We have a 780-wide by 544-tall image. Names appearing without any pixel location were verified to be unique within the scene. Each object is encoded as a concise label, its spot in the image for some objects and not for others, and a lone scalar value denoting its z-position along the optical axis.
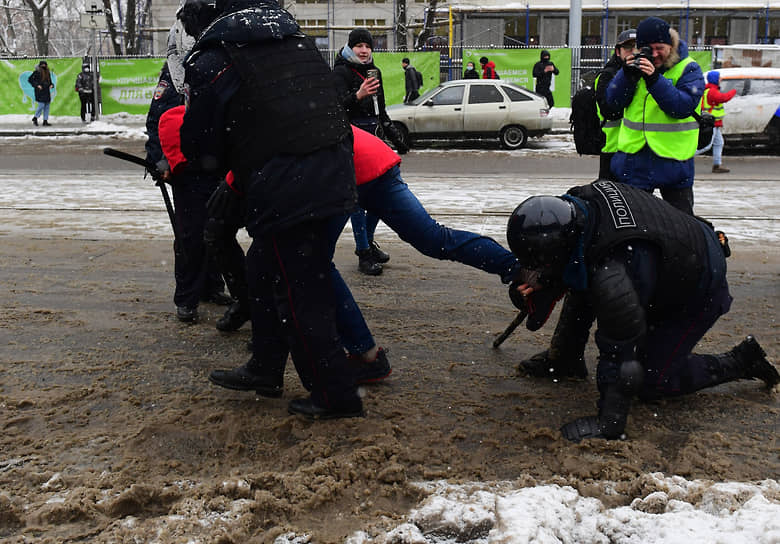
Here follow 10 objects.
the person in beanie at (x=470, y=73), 20.67
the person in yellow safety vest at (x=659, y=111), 4.72
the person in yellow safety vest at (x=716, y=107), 11.23
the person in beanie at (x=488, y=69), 20.22
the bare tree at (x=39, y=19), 31.86
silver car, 16.38
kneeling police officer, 3.02
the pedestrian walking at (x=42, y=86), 20.98
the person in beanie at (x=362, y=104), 5.89
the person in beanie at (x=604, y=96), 5.20
